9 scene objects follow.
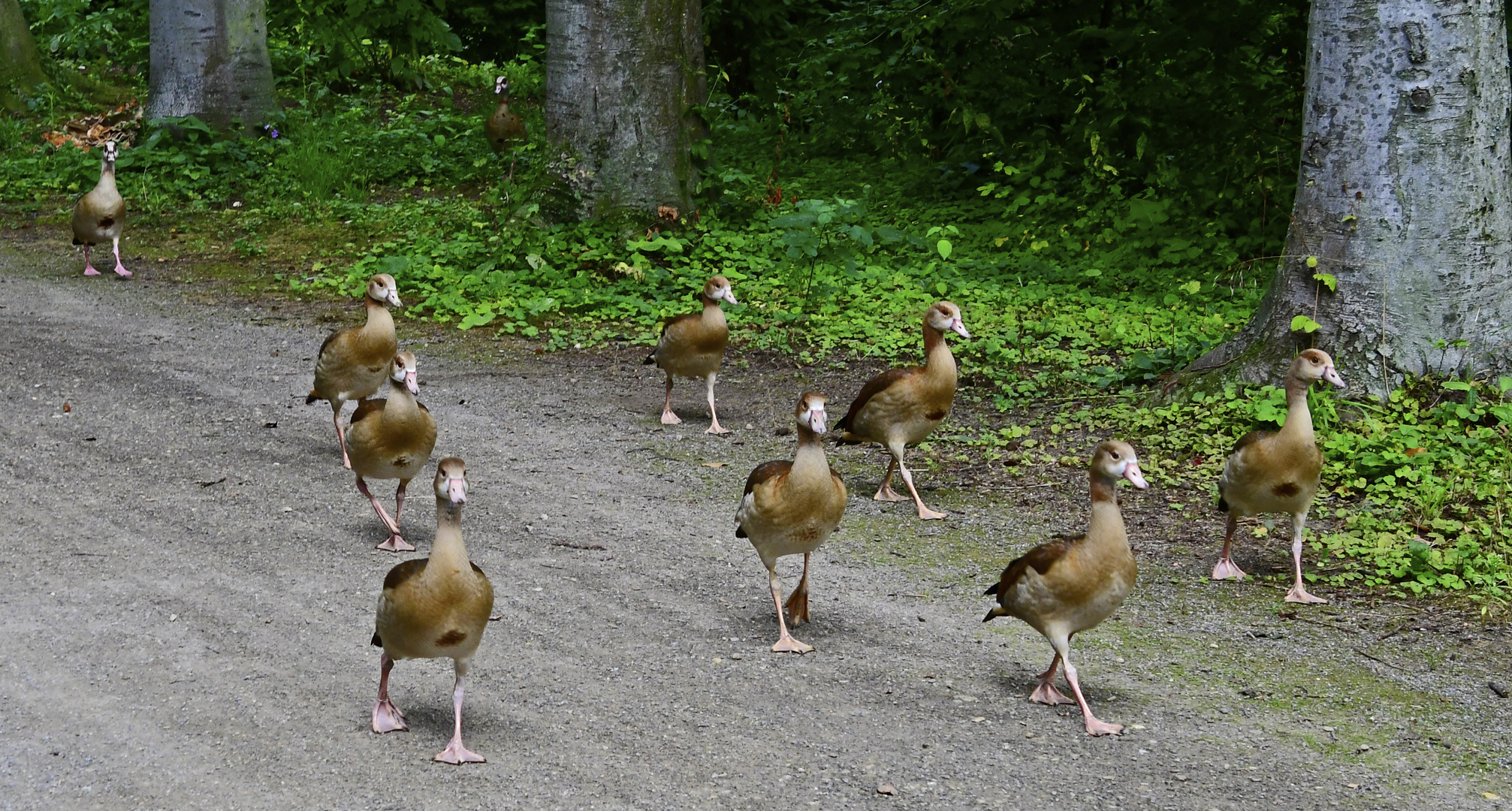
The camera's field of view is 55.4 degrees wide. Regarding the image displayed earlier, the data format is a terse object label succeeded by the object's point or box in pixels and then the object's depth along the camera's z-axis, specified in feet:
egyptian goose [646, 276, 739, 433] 30.89
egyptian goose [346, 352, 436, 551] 23.54
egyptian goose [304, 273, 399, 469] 27.78
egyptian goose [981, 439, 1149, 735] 17.58
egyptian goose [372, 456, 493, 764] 16.17
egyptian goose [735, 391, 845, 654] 19.48
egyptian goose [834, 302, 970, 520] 26.05
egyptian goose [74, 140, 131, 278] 42.75
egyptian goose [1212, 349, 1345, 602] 21.93
